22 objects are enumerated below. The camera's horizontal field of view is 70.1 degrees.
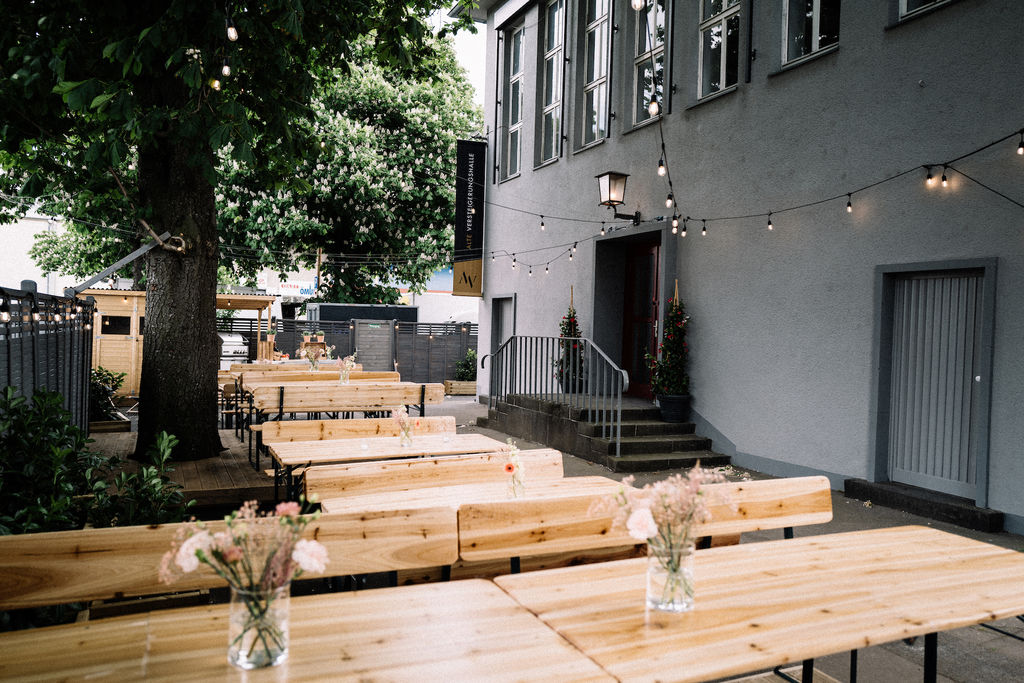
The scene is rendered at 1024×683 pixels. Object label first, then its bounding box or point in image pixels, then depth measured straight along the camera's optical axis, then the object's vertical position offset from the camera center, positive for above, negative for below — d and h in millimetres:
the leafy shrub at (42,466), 2969 -701
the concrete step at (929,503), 5430 -1301
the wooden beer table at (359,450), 4605 -801
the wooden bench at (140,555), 2008 -690
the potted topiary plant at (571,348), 10211 -193
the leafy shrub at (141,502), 3566 -884
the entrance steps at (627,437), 7855 -1193
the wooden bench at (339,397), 7215 -700
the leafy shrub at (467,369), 19578 -987
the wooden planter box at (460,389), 17969 -1396
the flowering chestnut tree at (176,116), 4793 +1561
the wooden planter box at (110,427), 8812 -1249
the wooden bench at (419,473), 3701 -774
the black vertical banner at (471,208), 14445 +2482
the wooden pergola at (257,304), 16797 +582
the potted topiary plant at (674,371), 8758 -416
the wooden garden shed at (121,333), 14320 -160
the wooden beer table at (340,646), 1548 -731
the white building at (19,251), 30594 +3038
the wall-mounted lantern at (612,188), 9438 +1920
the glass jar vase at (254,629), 1562 -648
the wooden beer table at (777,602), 1686 -731
